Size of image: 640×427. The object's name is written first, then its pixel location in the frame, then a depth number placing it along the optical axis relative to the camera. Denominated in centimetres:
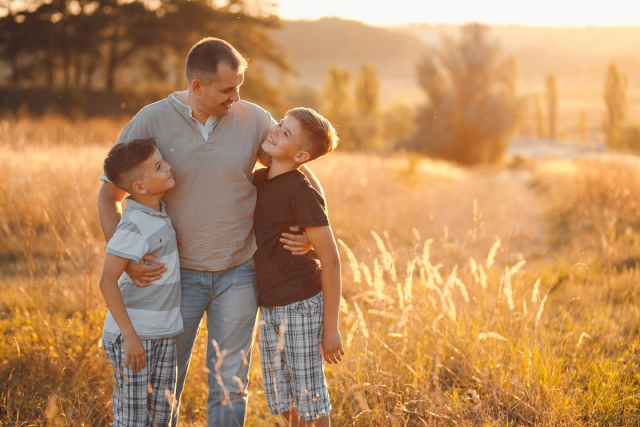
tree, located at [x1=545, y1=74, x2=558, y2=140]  4991
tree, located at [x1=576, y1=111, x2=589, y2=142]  5109
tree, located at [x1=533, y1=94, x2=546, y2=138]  5544
